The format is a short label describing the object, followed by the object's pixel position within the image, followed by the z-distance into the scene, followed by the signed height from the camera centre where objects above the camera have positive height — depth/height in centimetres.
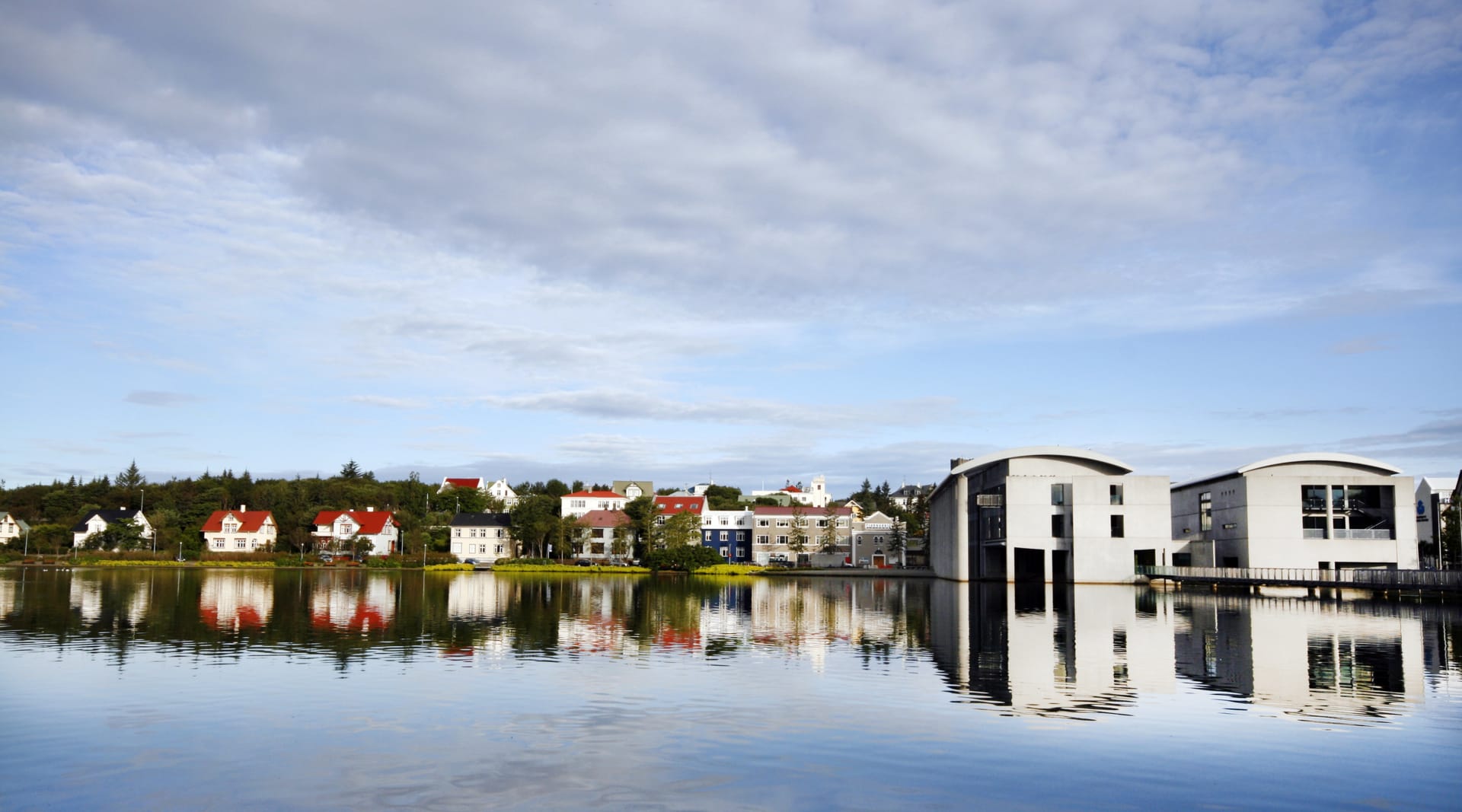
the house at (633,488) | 15750 +163
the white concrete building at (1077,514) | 6975 -113
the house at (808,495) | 17712 +58
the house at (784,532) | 11356 -397
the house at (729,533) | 11775 -419
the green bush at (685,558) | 9869 -607
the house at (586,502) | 13500 -51
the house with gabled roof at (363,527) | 12438 -374
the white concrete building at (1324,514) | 6788 -115
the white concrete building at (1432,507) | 8988 -91
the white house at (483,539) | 12175 -508
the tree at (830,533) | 11239 -407
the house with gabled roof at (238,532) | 12238 -421
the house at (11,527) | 13131 -397
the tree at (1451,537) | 7375 -301
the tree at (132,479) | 15888 +313
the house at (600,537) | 12106 -478
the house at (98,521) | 12482 -290
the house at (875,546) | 11238 -551
